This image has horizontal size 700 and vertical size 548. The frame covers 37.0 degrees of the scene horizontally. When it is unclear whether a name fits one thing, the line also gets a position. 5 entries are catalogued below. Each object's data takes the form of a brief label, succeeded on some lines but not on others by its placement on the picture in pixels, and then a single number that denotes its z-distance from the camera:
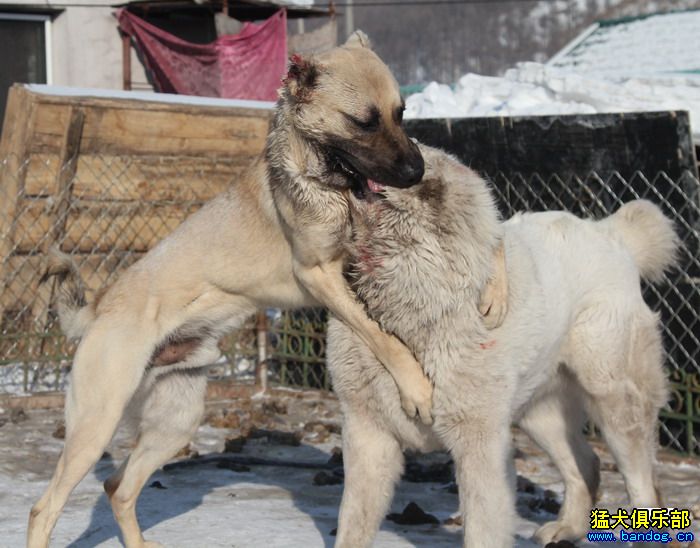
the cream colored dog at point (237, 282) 3.59
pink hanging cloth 12.54
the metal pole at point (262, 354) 7.67
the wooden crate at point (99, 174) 6.91
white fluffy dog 3.31
